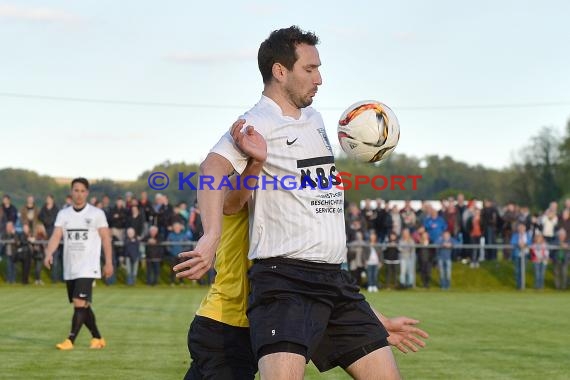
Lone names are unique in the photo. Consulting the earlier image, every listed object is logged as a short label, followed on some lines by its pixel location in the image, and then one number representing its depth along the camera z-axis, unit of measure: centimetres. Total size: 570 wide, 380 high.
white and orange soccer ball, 590
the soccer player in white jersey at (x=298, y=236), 514
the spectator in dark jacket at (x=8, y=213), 2797
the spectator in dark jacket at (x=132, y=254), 2741
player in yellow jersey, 539
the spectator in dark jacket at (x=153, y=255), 2786
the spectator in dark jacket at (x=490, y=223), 2942
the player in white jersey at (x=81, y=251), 1315
